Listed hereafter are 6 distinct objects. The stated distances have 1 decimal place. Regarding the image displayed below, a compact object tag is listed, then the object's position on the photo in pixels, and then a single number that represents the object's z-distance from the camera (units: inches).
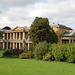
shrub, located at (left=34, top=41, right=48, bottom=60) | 1051.9
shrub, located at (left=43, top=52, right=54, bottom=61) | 995.7
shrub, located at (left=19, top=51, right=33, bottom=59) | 1162.0
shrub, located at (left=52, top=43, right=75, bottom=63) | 894.4
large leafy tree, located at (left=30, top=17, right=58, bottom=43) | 1277.1
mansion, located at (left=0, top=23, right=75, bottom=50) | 1808.8
